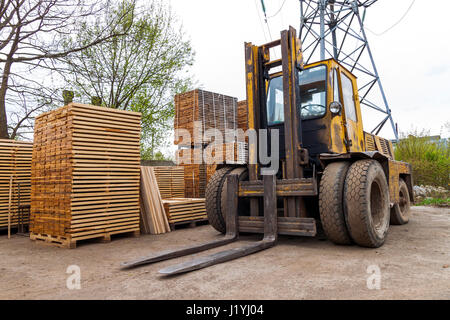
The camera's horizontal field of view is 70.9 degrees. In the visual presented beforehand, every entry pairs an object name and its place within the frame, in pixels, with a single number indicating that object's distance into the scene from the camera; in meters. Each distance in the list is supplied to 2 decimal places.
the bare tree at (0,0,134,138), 8.73
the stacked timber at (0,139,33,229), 6.84
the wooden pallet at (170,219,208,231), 7.11
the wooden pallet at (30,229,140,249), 5.20
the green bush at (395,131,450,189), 13.88
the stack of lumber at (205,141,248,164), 9.32
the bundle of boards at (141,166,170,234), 6.64
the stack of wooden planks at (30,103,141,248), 5.38
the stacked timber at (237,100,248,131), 11.17
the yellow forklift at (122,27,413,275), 4.29
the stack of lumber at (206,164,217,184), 9.82
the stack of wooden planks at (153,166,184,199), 9.55
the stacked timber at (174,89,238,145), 9.94
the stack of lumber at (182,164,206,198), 9.97
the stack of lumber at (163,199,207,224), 7.11
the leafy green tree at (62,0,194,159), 13.98
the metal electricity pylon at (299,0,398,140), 17.11
